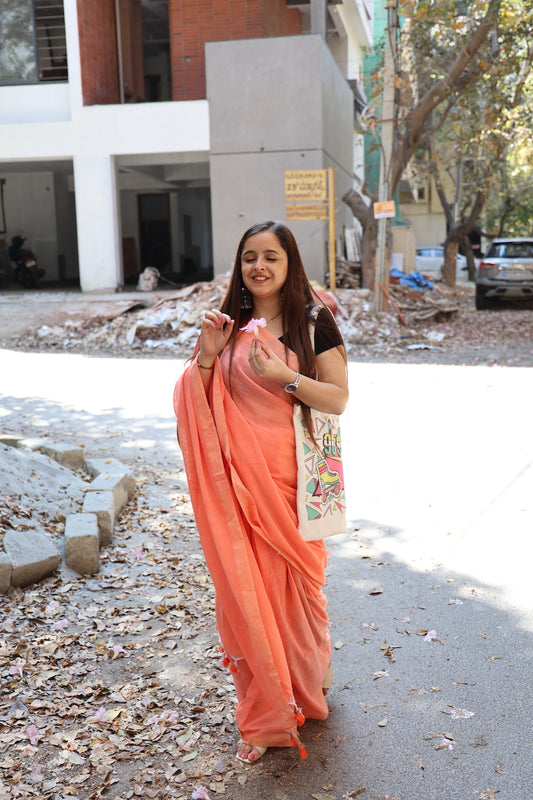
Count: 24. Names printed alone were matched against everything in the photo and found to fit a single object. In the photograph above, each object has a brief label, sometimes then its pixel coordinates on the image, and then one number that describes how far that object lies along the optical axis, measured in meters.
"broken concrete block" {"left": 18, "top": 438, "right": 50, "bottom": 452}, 6.18
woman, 2.78
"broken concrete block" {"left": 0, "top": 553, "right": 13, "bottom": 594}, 4.11
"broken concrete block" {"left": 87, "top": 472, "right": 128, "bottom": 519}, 5.41
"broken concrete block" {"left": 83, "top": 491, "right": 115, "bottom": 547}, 4.97
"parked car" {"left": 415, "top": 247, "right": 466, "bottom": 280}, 35.12
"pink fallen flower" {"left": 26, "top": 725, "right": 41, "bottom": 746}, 3.03
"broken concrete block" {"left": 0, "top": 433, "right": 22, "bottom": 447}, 6.20
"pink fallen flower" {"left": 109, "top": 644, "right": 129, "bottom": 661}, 3.74
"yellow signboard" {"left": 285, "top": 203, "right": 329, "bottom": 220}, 16.03
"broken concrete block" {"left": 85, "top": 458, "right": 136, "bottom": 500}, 5.97
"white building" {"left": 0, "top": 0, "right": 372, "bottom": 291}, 16.75
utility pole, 14.18
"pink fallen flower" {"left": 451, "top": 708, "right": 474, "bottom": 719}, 3.12
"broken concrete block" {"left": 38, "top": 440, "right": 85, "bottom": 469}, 6.13
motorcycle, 21.62
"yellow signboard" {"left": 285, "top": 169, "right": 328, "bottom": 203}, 15.79
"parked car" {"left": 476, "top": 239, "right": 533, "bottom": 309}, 19.52
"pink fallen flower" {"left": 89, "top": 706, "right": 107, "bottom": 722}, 3.17
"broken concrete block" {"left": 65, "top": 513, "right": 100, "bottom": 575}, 4.50
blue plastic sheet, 21.44
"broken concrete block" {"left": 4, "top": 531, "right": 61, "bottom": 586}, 4.22
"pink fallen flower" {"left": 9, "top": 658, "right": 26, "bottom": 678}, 3.49
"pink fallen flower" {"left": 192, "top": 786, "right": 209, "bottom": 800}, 2.69
